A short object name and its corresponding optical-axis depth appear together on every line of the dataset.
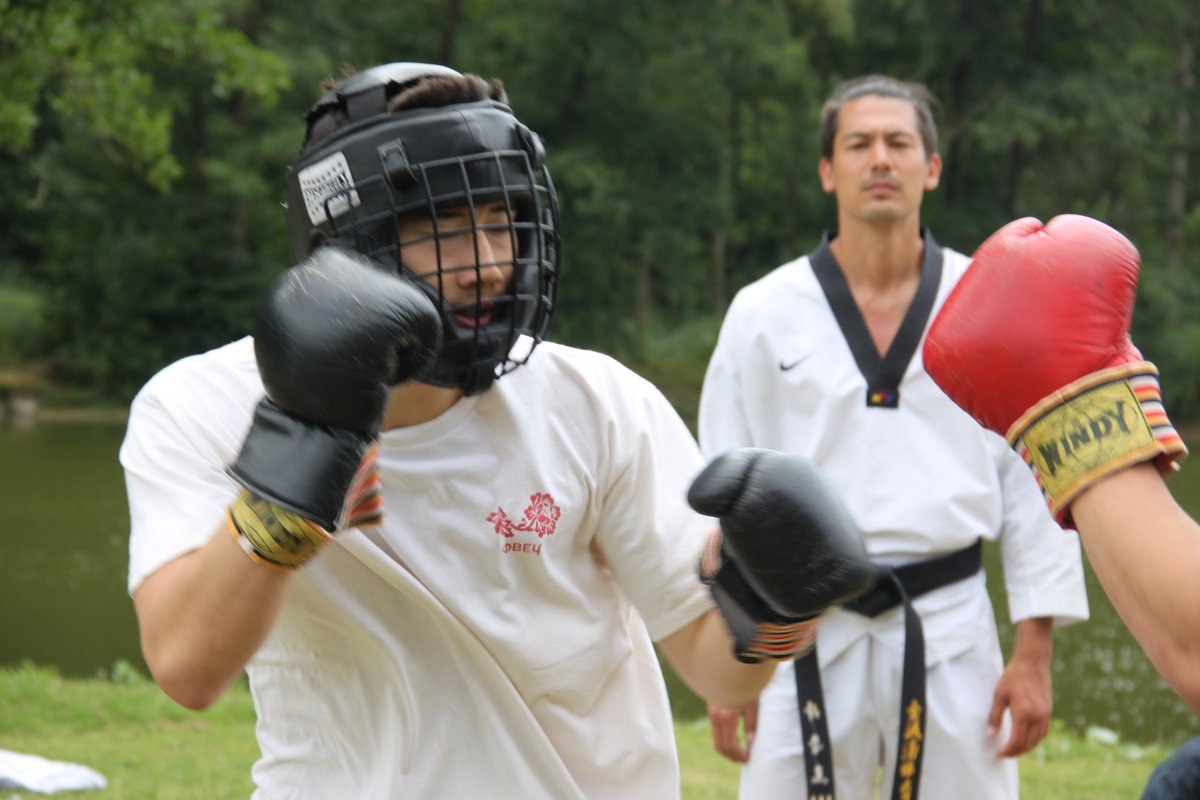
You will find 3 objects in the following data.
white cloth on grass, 9.72
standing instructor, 8.03
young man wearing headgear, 3.99
